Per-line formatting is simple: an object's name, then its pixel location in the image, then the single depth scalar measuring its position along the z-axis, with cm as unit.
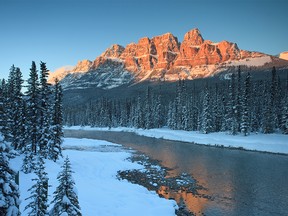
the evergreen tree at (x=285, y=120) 5934
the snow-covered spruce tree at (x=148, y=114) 10681
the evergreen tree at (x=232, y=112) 6575
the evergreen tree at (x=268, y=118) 6331
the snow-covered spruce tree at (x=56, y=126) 3659
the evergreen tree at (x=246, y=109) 6291
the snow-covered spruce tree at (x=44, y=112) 3588
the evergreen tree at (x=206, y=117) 7544
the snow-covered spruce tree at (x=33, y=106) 3486
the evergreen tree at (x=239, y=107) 6812
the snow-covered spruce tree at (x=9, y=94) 4025
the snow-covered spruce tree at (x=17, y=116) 3832
